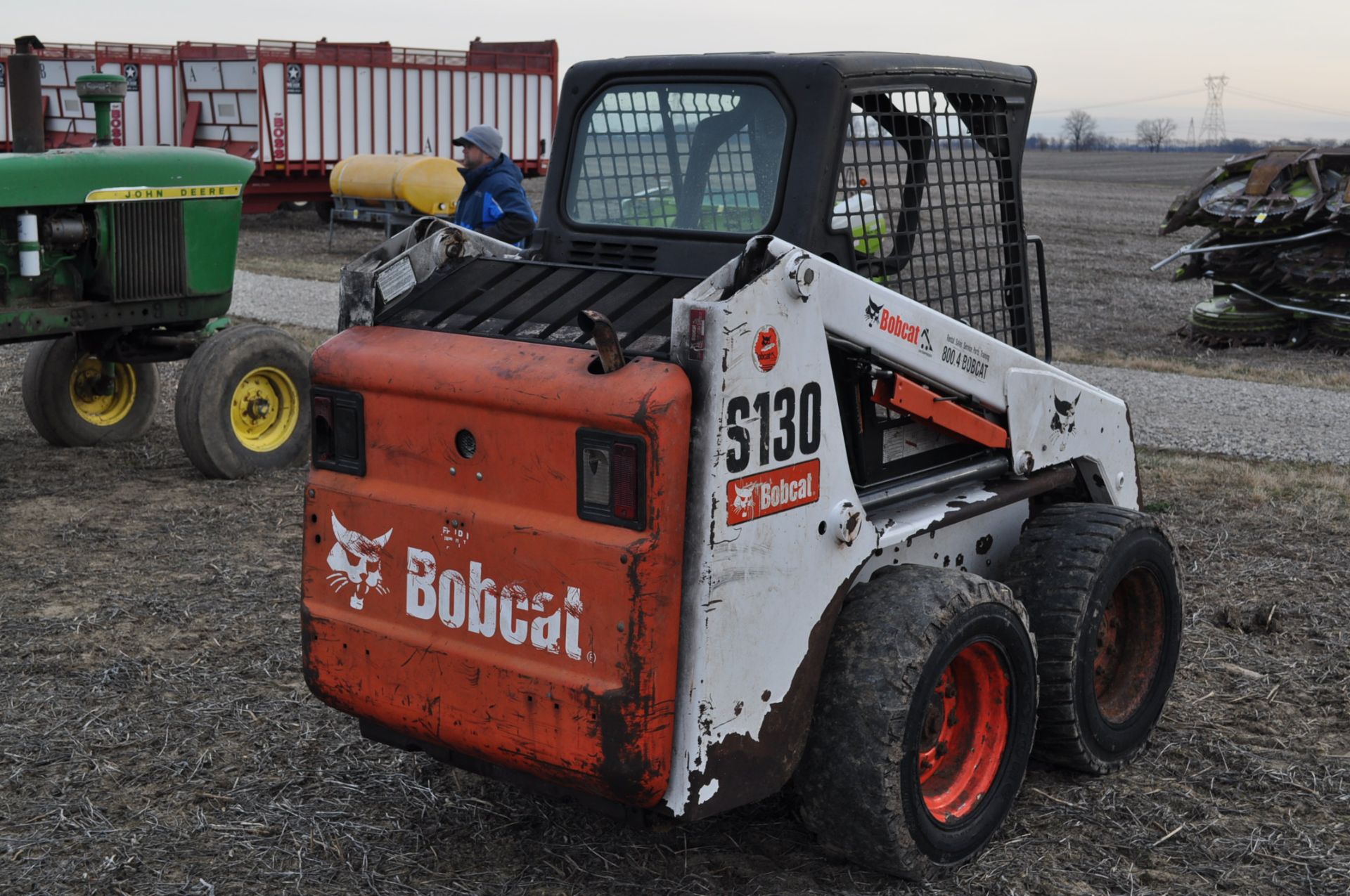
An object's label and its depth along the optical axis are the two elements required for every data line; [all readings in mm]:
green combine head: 13617
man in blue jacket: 7730
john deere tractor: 7414
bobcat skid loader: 3080
